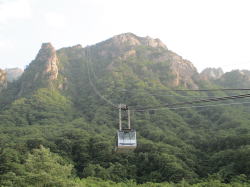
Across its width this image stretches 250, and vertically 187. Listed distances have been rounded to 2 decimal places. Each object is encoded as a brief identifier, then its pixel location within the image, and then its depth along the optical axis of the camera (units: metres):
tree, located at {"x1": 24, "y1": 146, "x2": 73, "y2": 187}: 46.04
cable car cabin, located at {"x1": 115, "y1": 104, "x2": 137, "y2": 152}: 26.44
